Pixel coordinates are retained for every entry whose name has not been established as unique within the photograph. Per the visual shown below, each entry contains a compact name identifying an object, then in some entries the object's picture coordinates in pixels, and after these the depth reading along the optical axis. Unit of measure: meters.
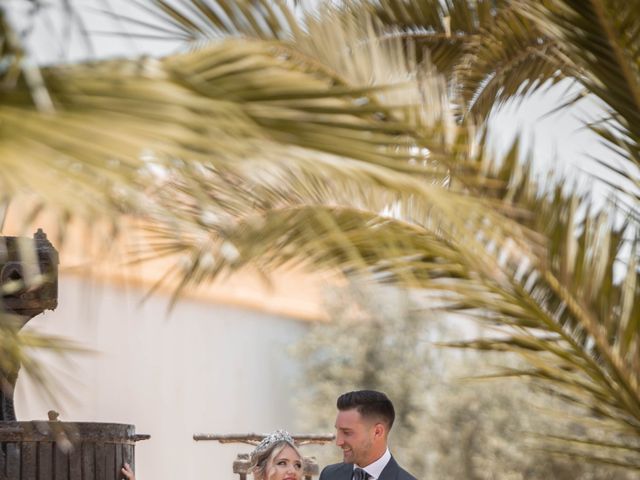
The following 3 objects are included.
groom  9.96
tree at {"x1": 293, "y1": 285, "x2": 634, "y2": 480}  32.15
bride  10.19
